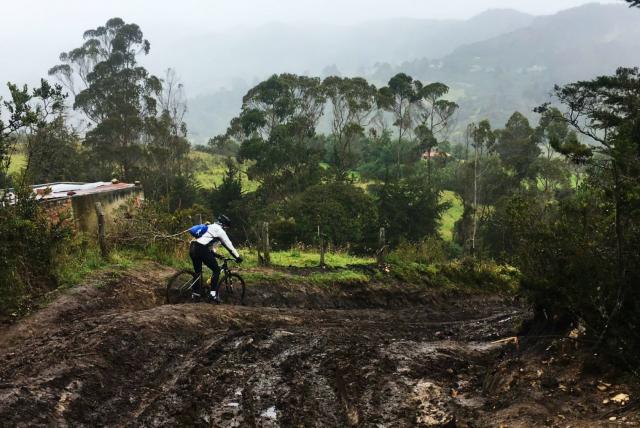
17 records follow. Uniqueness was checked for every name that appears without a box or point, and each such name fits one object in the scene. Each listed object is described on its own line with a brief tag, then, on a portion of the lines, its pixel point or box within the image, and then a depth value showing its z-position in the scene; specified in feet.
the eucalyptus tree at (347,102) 154.82
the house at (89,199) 56.54
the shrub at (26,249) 30.96
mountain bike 36.73
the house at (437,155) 197.84
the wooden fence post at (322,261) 54.32
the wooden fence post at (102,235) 42.22
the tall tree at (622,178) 21.02
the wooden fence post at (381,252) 54.54
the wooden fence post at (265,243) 52.13
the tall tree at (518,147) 155.63
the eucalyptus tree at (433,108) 160.25
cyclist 34.73
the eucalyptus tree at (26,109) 34.55
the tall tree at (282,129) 132.87
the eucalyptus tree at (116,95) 142.51
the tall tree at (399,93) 158.10
